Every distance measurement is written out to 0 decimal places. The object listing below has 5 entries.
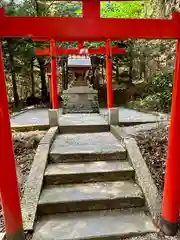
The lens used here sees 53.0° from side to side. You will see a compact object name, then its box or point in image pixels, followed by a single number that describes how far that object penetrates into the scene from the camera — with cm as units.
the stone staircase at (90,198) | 215
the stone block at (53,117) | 402
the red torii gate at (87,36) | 168
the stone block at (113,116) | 406
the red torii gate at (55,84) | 409
